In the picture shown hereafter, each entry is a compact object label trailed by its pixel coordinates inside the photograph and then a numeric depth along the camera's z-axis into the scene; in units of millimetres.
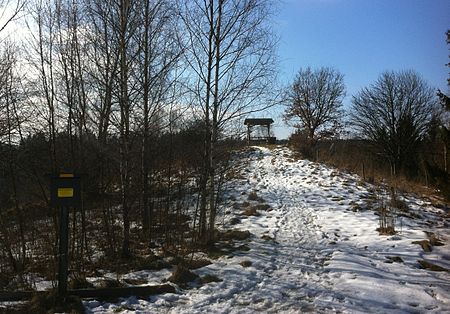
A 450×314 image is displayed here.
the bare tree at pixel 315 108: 41031
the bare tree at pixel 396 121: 36812
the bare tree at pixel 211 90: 8812
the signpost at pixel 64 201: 5168
